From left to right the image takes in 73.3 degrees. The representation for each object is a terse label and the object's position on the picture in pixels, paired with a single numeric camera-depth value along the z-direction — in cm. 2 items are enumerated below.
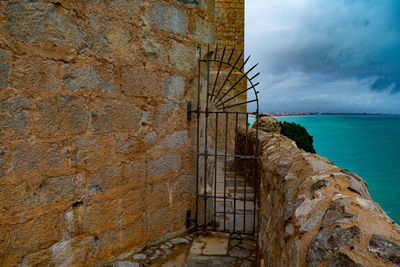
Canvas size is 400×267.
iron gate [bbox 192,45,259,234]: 317
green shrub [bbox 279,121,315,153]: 1125
